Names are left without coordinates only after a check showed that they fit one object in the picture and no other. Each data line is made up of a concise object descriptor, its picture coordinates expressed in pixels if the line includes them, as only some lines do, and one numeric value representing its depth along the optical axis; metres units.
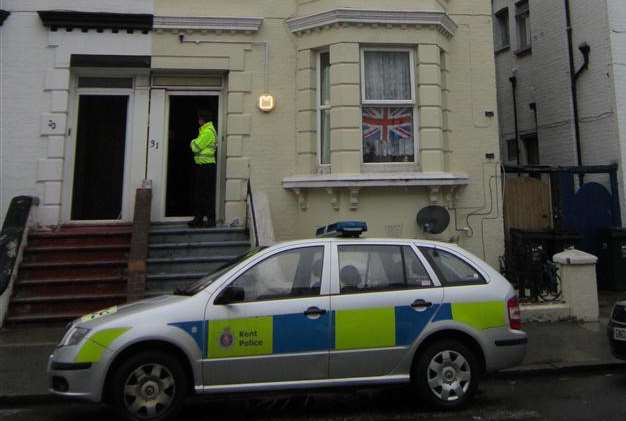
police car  4.41
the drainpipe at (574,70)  12.17
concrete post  8.41
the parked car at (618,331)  5.71
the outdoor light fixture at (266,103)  9.70
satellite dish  9.25
